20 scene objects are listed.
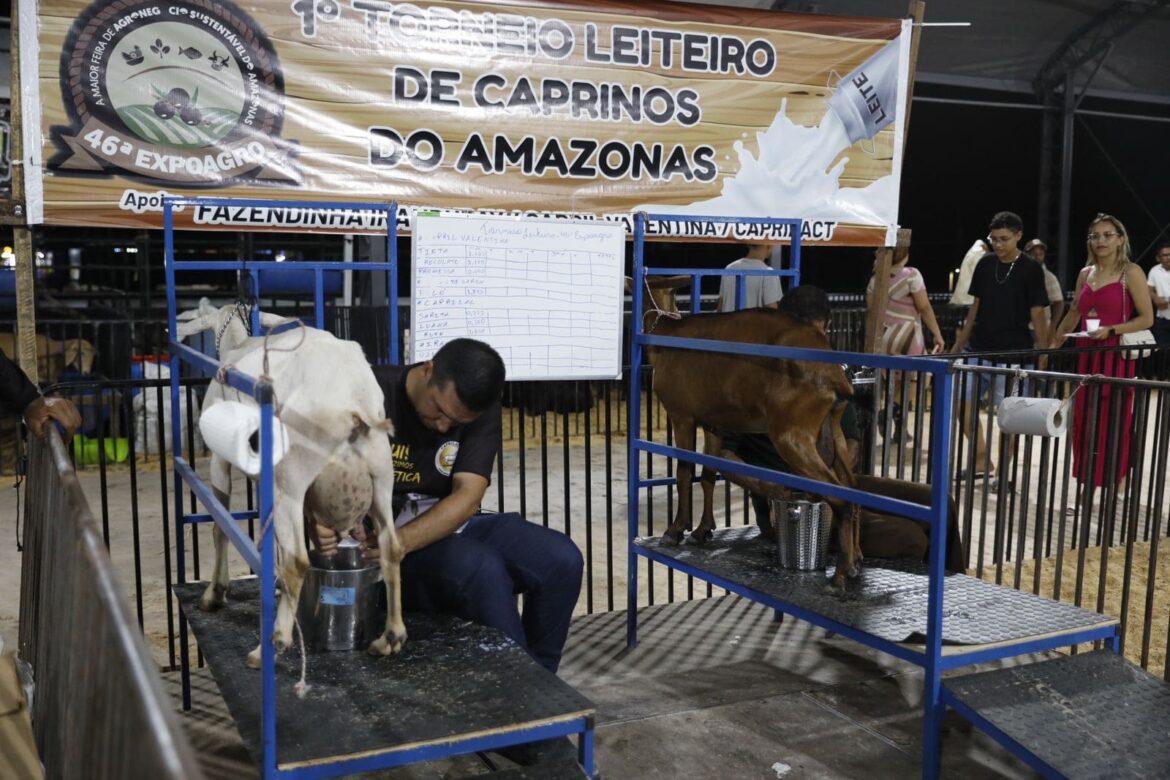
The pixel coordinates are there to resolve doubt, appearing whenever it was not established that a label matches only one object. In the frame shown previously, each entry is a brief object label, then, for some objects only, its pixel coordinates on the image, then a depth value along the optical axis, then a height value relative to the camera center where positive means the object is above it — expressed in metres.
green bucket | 9.25 -1.52
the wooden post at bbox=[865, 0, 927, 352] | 5.92 +0.12
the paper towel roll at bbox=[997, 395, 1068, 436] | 3.77 -0.40
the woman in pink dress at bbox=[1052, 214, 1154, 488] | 6.83 +0.05
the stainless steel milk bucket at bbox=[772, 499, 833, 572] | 4.30 -0.97
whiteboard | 4.65 +0.02
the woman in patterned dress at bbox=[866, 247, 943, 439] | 8.49 -0.10
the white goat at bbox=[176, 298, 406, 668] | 2.93 -0.46
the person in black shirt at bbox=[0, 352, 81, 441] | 3.60 -0.42
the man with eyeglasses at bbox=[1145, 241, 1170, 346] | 8.35 +0.13
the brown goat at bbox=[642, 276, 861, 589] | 4.16 -0.41
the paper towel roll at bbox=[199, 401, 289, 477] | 2.51 -0.36
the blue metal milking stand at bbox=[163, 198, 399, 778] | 2.48 -0.45
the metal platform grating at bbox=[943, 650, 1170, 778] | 3.06 -1.29
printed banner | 4.49 +0.89
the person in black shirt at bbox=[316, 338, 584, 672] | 3.35 -0.78
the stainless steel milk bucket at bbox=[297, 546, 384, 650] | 3.21 -0.97
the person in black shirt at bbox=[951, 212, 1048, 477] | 7.46 +0.08
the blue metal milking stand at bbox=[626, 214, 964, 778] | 3.20 -0.68
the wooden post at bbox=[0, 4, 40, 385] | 4.29 +0.19
